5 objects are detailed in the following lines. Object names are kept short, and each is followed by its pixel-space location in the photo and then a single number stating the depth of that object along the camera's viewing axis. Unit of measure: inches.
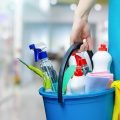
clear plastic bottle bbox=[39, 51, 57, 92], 64.2
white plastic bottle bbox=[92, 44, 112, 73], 64.3
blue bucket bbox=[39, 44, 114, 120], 59.6
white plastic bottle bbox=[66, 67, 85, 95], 60.4
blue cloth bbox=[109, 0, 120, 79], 66.5
